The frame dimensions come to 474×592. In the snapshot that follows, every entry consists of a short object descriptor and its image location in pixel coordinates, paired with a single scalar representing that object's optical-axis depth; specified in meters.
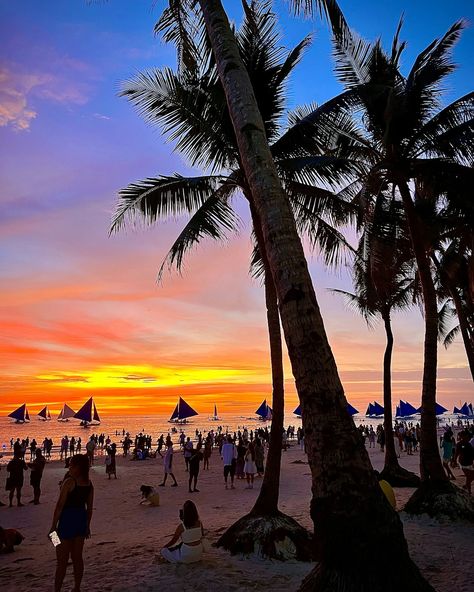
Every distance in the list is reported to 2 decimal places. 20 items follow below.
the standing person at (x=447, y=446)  18.64
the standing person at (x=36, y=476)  14.49
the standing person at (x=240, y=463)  19.00
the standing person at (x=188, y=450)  19.20
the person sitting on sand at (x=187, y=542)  6.67
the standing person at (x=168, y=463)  17.66
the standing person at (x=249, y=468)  17.34
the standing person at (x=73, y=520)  5.23
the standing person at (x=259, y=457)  19.46
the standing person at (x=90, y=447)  24.36
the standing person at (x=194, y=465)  15.82
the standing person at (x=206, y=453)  23.88
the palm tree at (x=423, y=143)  10.34
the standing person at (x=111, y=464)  20.53
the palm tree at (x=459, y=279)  15.67
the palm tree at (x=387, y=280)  11.71
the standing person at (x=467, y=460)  11.78
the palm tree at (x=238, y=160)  9.35
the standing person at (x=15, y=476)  13.71
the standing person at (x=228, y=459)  17.03
